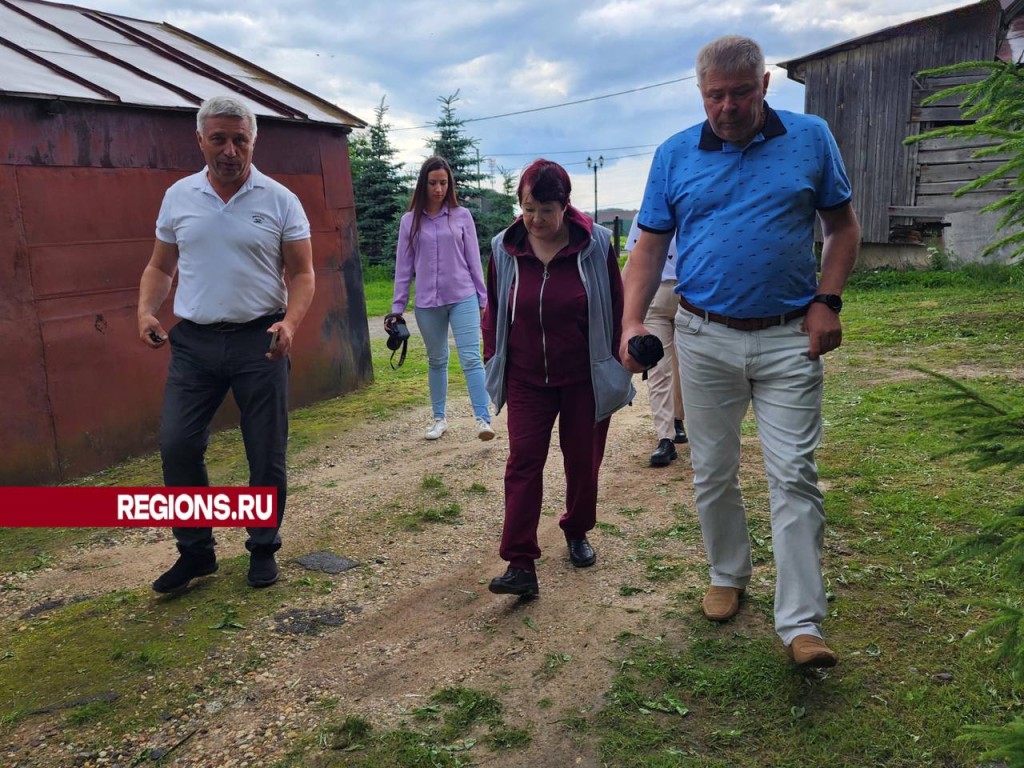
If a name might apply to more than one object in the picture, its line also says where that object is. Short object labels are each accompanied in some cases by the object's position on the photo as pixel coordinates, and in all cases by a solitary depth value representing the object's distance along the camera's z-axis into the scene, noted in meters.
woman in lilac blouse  6.35
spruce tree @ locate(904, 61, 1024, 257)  2.26
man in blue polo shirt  2.91
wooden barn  14.30
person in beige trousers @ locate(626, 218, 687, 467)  5.57
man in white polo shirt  3.82
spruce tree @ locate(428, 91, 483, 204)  24.50
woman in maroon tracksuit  3.70
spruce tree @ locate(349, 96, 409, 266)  25.42
